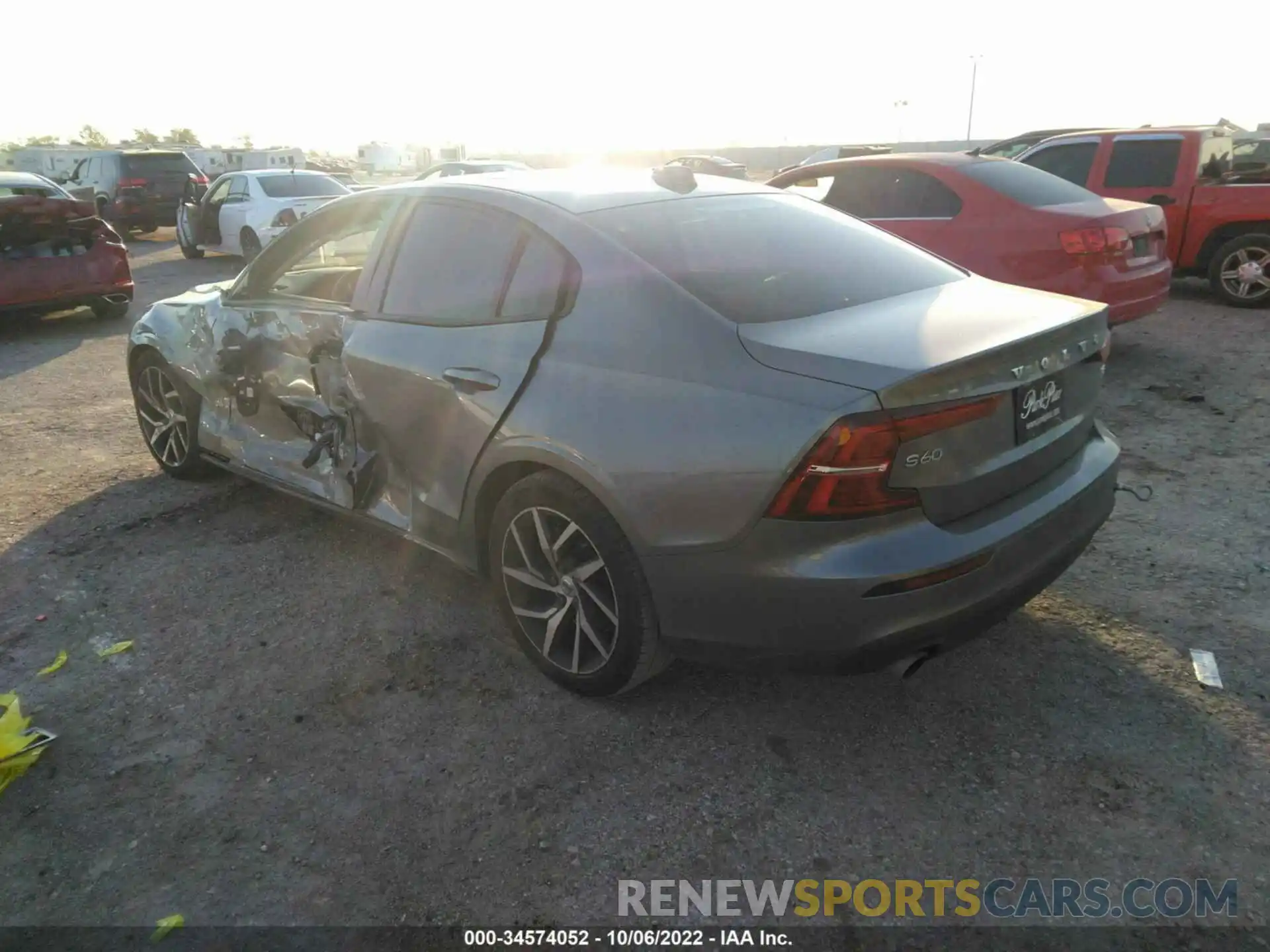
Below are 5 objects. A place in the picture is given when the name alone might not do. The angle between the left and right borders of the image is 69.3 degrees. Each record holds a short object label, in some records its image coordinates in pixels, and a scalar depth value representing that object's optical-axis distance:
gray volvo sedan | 2.41
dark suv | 18.66
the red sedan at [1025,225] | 6.36
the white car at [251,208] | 13.71
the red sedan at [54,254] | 9.04
